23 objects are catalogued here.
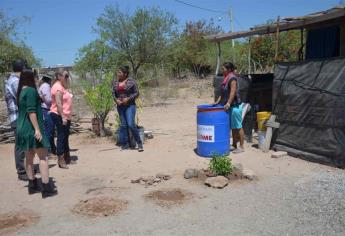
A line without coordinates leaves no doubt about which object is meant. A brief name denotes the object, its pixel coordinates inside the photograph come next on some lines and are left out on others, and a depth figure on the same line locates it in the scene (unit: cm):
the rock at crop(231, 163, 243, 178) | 619
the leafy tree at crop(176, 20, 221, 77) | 3167
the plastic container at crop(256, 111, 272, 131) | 827
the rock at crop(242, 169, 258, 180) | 611
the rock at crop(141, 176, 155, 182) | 618
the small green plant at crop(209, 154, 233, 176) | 610
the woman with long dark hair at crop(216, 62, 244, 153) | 768
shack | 668
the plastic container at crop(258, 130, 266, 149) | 809
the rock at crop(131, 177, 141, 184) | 621
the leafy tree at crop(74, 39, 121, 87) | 1964
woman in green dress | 534
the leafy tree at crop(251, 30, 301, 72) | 2042
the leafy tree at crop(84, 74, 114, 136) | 989
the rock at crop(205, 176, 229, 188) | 577
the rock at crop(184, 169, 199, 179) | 626
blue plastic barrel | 742
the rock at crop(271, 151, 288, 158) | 741
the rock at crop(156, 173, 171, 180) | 629
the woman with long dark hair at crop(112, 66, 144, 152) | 824
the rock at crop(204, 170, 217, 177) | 618
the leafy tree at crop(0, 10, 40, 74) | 1848
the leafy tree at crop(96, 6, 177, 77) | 2239
